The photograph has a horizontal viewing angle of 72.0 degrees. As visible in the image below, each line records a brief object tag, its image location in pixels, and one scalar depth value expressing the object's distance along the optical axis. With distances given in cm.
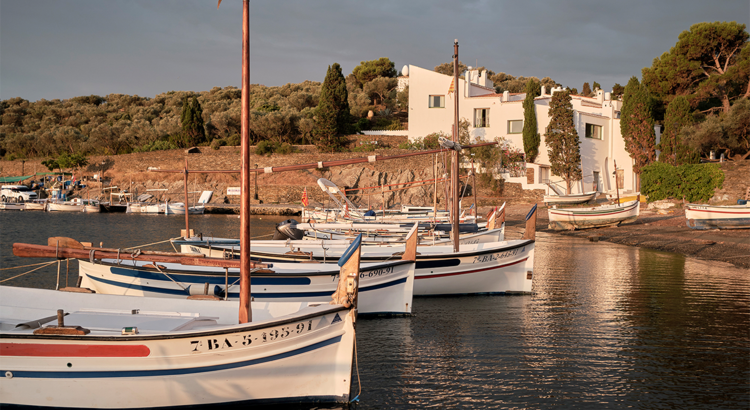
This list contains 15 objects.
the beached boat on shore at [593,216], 2923
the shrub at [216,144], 5512
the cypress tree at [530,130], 4312
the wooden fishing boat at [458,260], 1232
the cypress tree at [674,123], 3841
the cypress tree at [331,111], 5091
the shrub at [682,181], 3203
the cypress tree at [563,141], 4131
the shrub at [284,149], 5178
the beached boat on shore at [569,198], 3653
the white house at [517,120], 4322
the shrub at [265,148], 5225
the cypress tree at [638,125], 4034
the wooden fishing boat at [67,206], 4950
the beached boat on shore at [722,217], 2414
